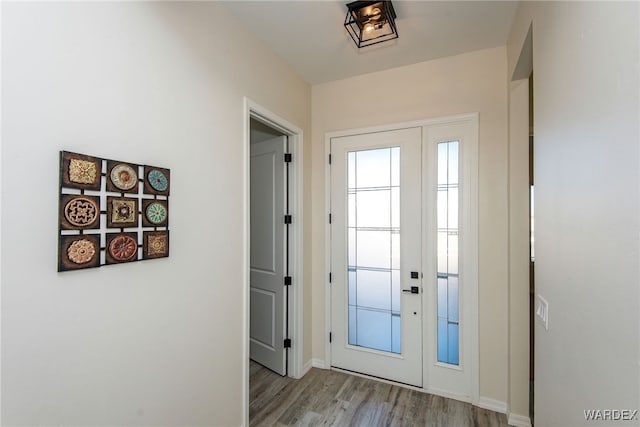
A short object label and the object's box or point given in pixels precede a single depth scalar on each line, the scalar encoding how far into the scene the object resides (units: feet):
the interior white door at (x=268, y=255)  9.18
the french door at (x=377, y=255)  8.43
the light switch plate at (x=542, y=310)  4.25
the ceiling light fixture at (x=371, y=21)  5.98
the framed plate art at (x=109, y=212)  3.68
